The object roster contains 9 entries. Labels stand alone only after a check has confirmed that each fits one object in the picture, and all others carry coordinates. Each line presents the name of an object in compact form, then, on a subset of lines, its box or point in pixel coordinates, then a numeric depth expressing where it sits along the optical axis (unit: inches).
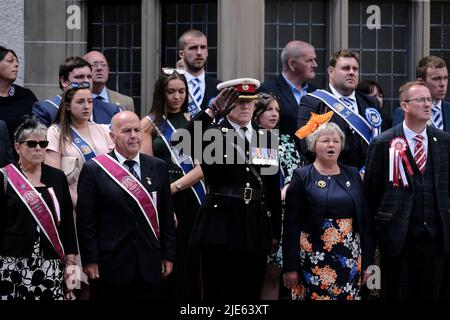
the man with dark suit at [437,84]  861.8
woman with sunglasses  714.2
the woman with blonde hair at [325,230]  741.3
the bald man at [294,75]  850.1
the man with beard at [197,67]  844.0
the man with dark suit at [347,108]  814.5
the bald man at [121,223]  716.7
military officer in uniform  730.2
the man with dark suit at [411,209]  767.7
